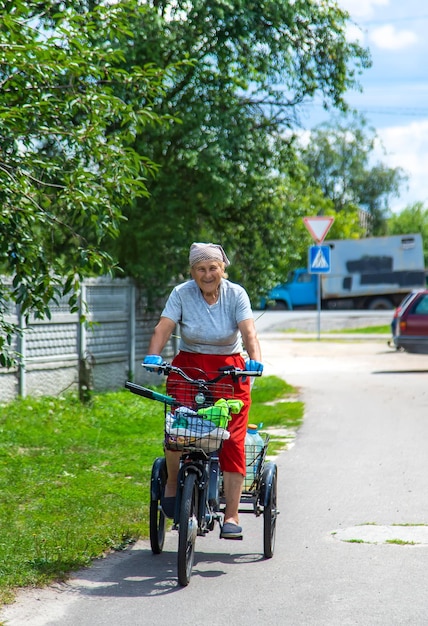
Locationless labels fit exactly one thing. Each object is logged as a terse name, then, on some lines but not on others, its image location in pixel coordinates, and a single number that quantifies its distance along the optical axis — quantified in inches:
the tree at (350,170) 2947.8
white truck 1955.0
